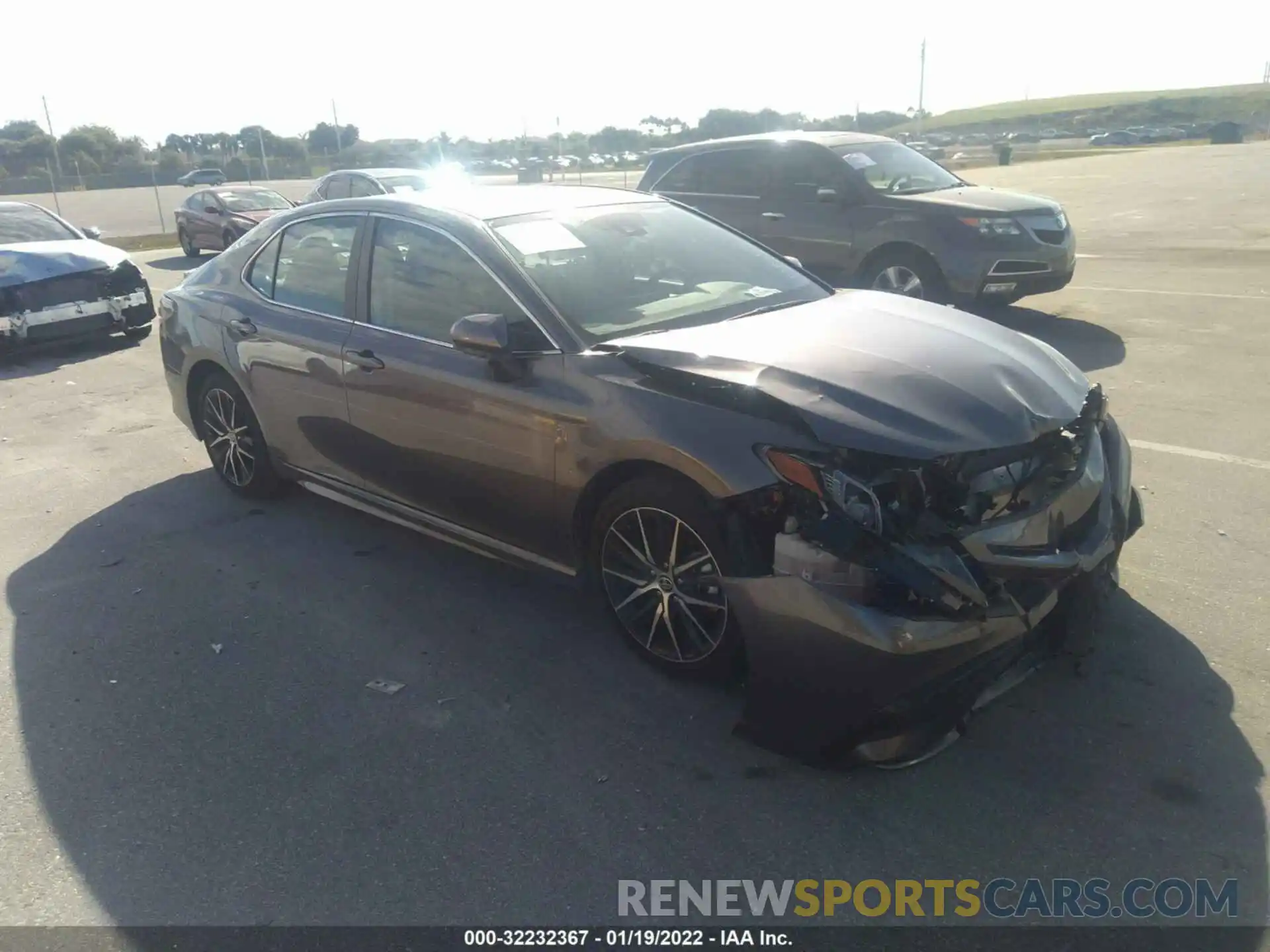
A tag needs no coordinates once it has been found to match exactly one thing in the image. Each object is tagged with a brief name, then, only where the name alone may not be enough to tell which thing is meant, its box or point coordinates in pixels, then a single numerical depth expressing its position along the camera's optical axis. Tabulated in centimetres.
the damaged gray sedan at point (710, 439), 303
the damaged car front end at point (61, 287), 1008
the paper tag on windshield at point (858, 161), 999
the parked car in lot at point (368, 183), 1558
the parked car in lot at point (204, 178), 4831
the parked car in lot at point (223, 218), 1914
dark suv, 932
